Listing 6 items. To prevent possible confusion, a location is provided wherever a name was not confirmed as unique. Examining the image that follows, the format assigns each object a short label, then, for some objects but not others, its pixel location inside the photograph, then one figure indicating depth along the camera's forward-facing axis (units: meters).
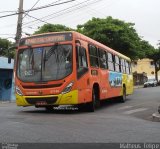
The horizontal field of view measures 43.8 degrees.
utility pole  13.85
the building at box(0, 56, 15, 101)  15.63
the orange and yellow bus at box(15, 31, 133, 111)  7.18
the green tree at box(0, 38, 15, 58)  28.91
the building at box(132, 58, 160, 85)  46.98
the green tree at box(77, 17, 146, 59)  21.04
